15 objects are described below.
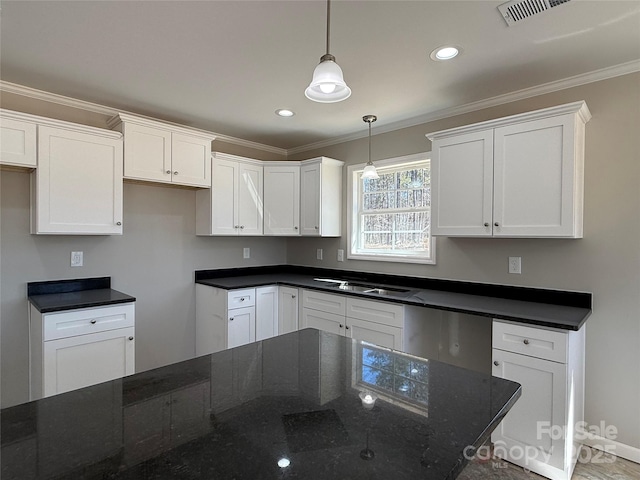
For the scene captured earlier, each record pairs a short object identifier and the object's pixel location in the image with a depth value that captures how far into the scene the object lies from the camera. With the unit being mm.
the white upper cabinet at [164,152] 2811
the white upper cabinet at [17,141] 2262
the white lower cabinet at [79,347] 2303
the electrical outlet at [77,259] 2822
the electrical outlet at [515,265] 2629
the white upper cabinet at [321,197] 3678
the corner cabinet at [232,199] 3436
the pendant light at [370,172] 2930
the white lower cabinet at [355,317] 2684
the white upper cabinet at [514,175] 2172
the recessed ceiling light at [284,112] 3025
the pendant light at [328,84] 1328
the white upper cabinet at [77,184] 2439
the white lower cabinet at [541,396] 1960
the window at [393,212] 3254
